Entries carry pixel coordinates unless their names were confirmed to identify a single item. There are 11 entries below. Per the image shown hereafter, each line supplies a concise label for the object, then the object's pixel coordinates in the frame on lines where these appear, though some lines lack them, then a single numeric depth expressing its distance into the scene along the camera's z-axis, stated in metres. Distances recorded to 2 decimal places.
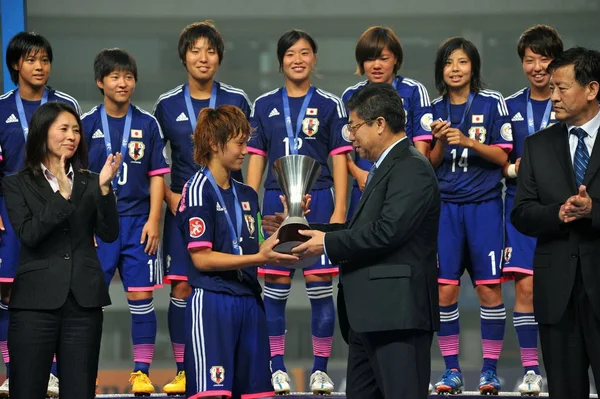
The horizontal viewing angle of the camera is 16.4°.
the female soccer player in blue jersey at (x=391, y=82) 11.52
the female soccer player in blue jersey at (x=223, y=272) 8.16
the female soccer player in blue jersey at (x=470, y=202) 11.20
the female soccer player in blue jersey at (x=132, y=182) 11.12
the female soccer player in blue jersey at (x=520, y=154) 11.13
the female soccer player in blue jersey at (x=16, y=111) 11.02
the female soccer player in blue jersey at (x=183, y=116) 11.26
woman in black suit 8.06
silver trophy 8.38
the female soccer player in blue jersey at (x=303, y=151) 11.18
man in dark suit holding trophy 7.54
